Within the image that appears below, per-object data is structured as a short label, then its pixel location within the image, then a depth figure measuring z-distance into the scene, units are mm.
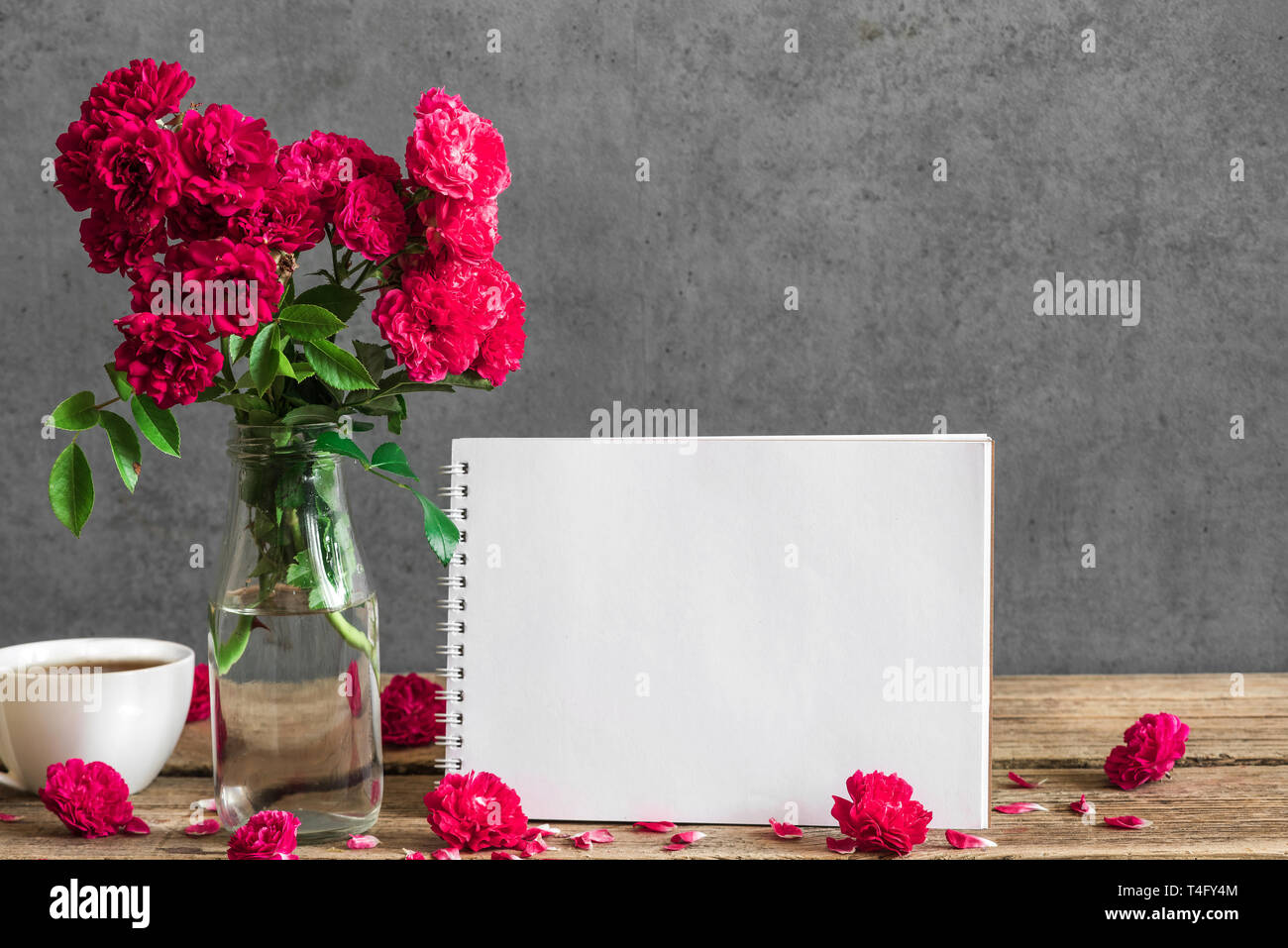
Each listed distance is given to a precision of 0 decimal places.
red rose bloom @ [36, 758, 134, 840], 815
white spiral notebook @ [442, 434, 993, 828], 826
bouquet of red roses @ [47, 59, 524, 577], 707
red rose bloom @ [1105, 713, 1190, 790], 917
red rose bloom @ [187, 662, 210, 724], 1116
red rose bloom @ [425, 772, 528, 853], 789
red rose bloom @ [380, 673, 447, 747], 1043
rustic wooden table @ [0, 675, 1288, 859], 801
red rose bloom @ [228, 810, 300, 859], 761
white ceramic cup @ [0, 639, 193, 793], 863
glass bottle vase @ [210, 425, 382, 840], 807
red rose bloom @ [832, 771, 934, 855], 769
